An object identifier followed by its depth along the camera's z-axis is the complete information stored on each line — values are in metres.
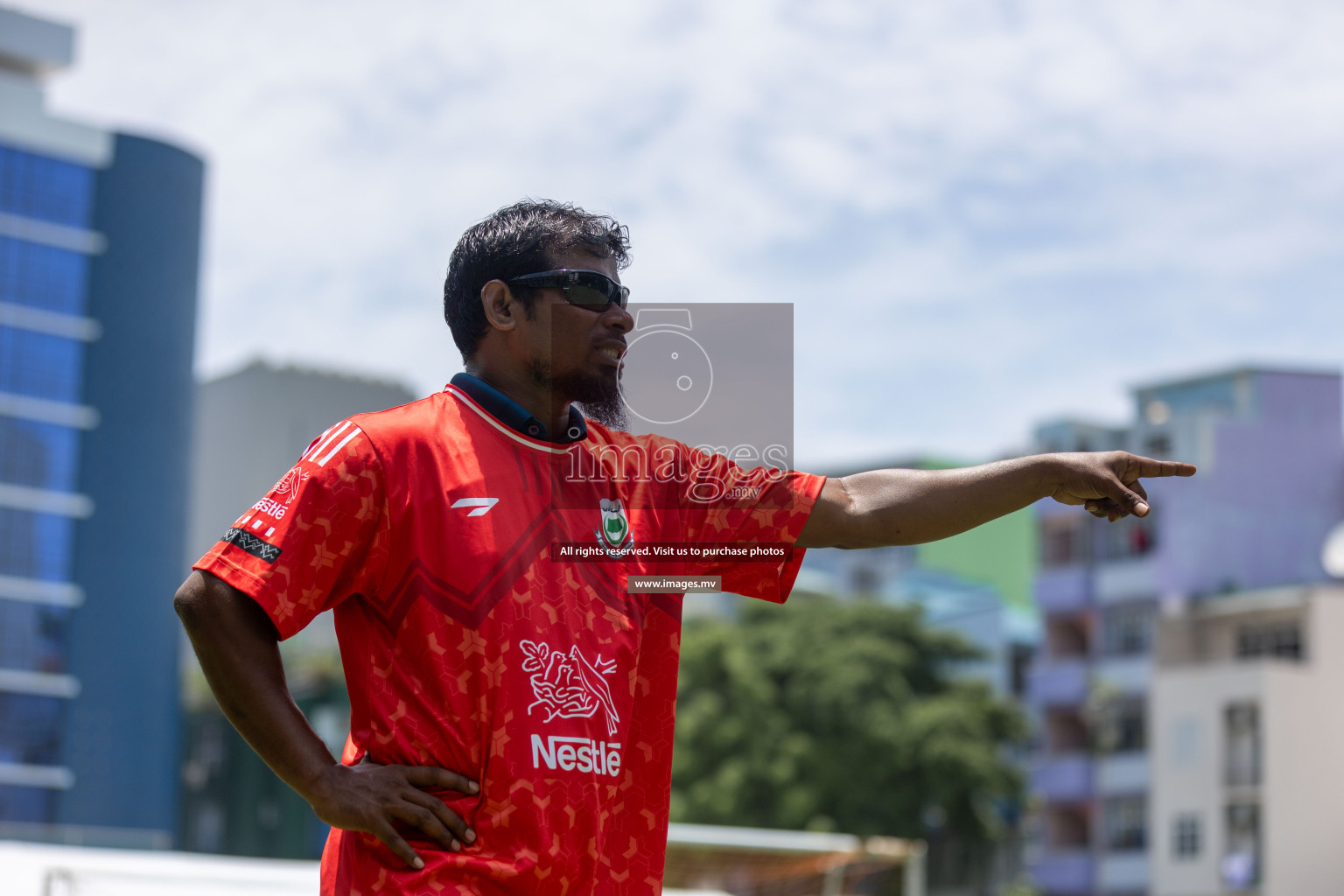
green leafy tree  32.25
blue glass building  39.12
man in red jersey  2.44
